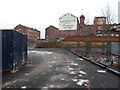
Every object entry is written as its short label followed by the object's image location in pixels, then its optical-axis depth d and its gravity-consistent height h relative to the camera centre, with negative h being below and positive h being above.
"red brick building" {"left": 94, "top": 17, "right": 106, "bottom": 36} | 34.51 +7.06
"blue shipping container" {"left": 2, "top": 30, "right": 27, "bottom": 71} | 4.81 -0.46
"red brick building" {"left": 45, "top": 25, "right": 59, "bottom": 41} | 40.91 +4.42
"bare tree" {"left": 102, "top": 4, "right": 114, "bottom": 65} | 10.70 +2.62
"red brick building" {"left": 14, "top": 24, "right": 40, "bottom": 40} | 44.55 +5.82
